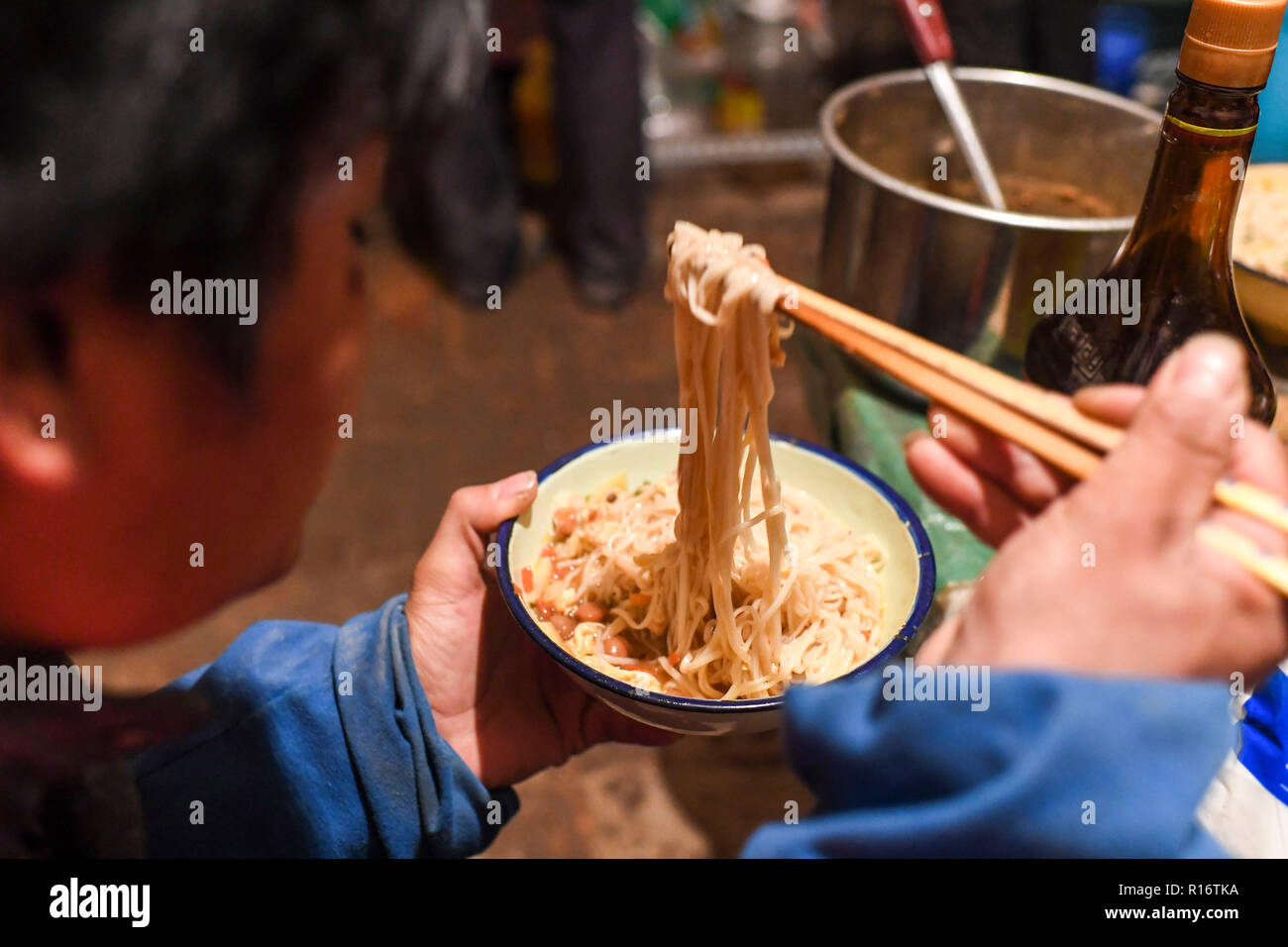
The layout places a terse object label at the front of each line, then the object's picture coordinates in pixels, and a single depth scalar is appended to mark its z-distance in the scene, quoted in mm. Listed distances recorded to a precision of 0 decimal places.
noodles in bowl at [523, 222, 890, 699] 536
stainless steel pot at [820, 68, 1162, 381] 638
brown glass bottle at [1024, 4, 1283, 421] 495
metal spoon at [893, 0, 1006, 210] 721
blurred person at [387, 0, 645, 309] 1669
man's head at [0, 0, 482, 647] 334
